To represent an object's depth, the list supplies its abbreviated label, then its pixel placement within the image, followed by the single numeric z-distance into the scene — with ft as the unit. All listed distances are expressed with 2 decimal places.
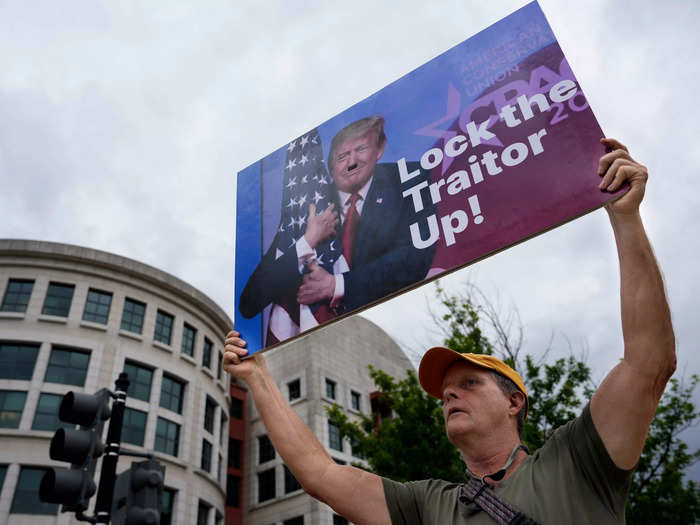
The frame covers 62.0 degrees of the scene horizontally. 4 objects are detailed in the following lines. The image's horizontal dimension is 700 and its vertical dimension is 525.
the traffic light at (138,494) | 18.97
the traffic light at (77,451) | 19.03
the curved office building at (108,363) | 89.20
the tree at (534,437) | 38.19
